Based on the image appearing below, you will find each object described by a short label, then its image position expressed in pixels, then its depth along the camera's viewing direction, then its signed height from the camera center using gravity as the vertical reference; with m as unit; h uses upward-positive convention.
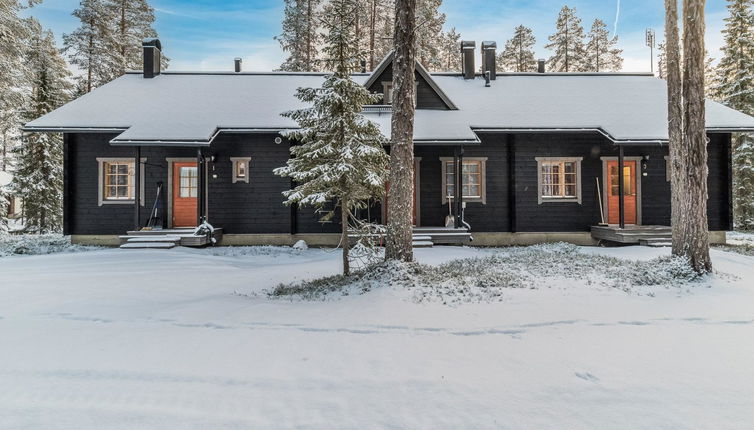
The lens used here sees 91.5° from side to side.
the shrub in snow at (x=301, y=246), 11.94 -0.82
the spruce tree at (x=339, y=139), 6.45 +1.52
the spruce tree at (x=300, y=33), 23.03 +11.85
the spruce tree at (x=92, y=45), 20.88 +10.14
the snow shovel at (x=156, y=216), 12.55 +0.18
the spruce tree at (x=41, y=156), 19.34 +3.57
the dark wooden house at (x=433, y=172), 12.55 +1.71
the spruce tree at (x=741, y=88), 18.88 +6.94
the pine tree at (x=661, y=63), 34.69 +15.20
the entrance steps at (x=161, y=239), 11.05 -0.55
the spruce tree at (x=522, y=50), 29.22 +13.65
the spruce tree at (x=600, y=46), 28.20 +13.37
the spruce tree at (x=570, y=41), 26.84 +13.19
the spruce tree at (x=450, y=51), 28.83 +13.38
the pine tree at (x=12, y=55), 13.18 +6.24
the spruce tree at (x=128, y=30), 21.65 +11.81
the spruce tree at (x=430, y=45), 23.16 +11.51
